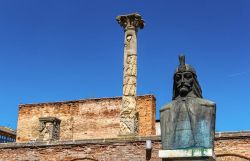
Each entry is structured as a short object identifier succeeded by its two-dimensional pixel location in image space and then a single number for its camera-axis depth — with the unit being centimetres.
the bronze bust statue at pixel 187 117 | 477
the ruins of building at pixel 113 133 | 1200
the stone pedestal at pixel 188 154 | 460
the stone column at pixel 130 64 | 1444
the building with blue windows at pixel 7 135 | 2941
